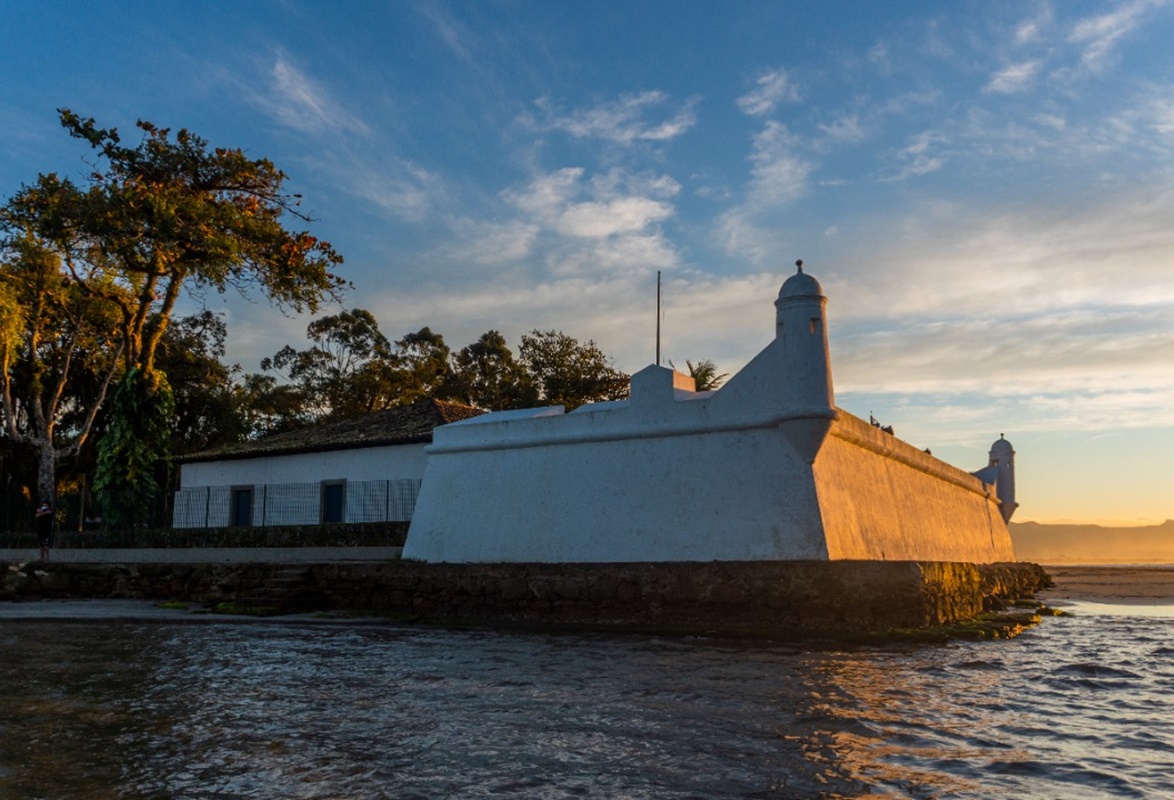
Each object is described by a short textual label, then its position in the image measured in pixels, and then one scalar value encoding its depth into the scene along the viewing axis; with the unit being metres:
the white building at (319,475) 25.08
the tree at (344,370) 43.69
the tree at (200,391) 38.66
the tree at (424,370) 44.25
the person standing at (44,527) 23.03
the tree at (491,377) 42.59
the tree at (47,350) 29.12
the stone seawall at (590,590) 13.33
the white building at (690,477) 14.58
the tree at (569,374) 41.84
